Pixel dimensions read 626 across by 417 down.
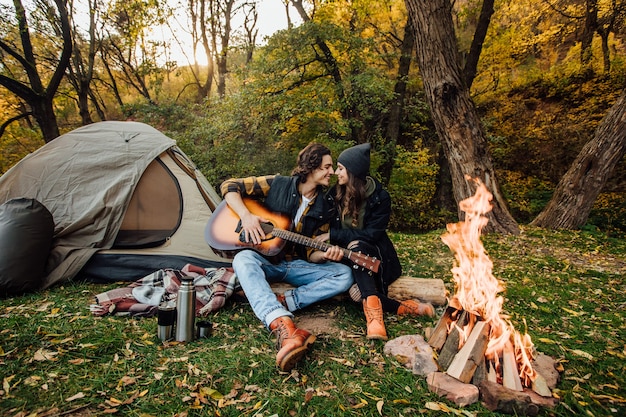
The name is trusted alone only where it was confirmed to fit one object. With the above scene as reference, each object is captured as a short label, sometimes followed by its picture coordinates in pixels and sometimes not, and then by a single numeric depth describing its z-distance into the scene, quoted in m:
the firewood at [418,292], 3.37
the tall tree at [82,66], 10.79
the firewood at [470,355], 2.10
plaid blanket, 3.07
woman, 3.04
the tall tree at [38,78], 7.70
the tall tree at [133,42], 12.57
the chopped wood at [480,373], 2.11
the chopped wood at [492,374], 2.09
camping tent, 3.90
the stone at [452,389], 2.01
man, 2.91
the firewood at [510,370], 2.03
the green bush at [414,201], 10.24
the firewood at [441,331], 2.46
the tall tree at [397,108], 9.31
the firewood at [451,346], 2.26
